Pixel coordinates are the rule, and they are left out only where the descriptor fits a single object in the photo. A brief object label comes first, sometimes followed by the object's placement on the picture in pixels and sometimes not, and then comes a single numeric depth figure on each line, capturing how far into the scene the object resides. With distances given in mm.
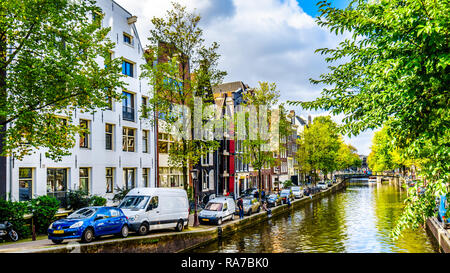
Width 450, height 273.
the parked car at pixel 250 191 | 44081
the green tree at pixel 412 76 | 5820
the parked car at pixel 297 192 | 49812
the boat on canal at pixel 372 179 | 108919
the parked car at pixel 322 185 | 65956
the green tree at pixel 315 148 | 66525
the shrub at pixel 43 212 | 18672
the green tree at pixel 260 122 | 38688
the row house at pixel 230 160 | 47281
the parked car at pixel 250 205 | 31094
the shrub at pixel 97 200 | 22862
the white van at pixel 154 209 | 18344
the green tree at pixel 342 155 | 82819
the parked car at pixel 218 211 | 24625
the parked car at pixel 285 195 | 41719
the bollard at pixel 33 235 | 16750
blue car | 14727
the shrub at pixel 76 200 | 21891
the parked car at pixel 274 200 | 37844
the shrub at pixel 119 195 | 26125
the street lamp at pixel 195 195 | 22484
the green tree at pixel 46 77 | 14172
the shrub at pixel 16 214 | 16766
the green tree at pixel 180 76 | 24172
